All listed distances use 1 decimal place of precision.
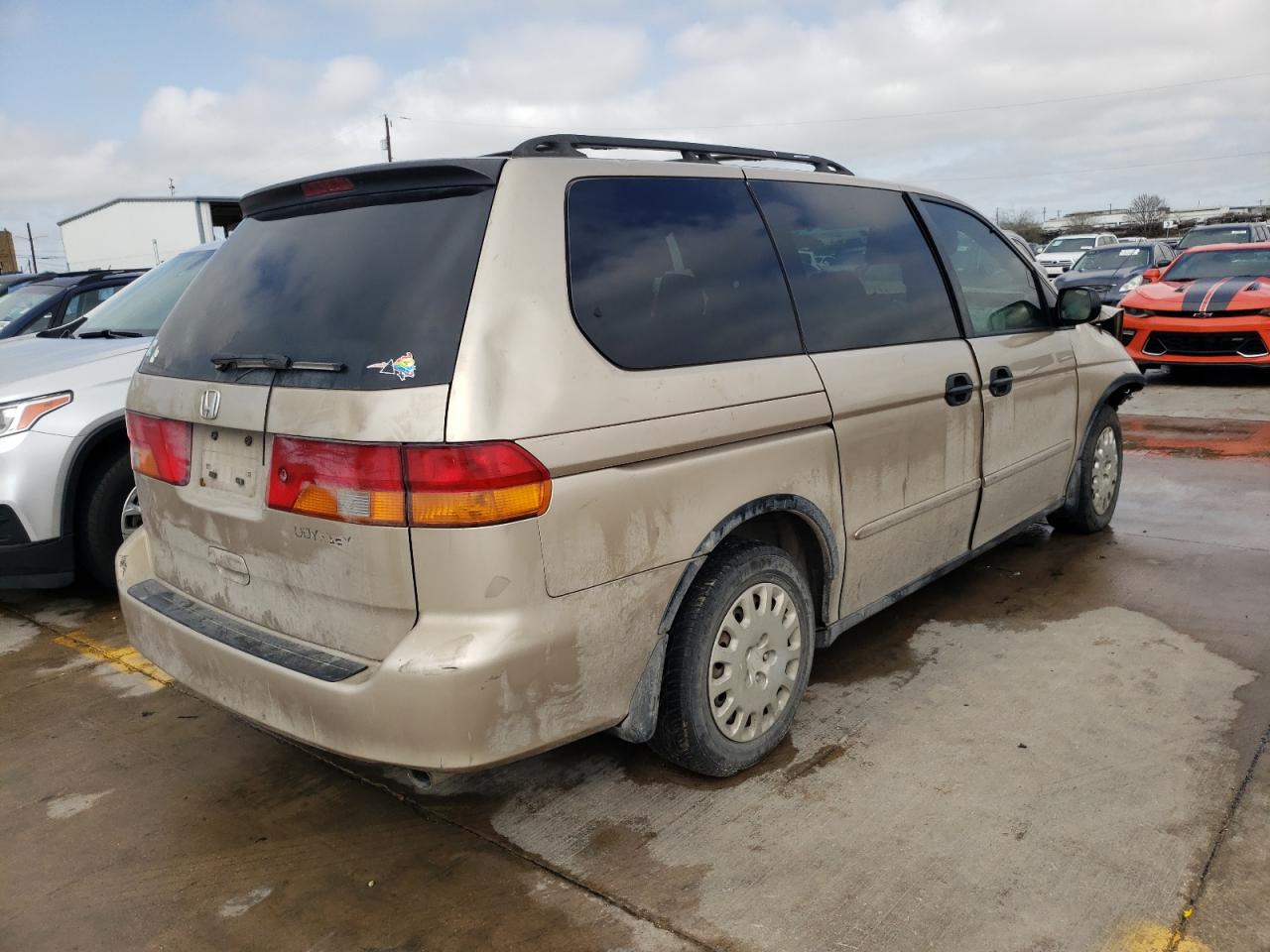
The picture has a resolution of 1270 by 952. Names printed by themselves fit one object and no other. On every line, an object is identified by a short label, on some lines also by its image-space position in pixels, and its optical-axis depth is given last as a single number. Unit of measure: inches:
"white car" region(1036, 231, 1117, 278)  772.6
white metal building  1211.9
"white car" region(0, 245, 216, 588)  167.2
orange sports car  382.0
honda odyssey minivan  85.9
